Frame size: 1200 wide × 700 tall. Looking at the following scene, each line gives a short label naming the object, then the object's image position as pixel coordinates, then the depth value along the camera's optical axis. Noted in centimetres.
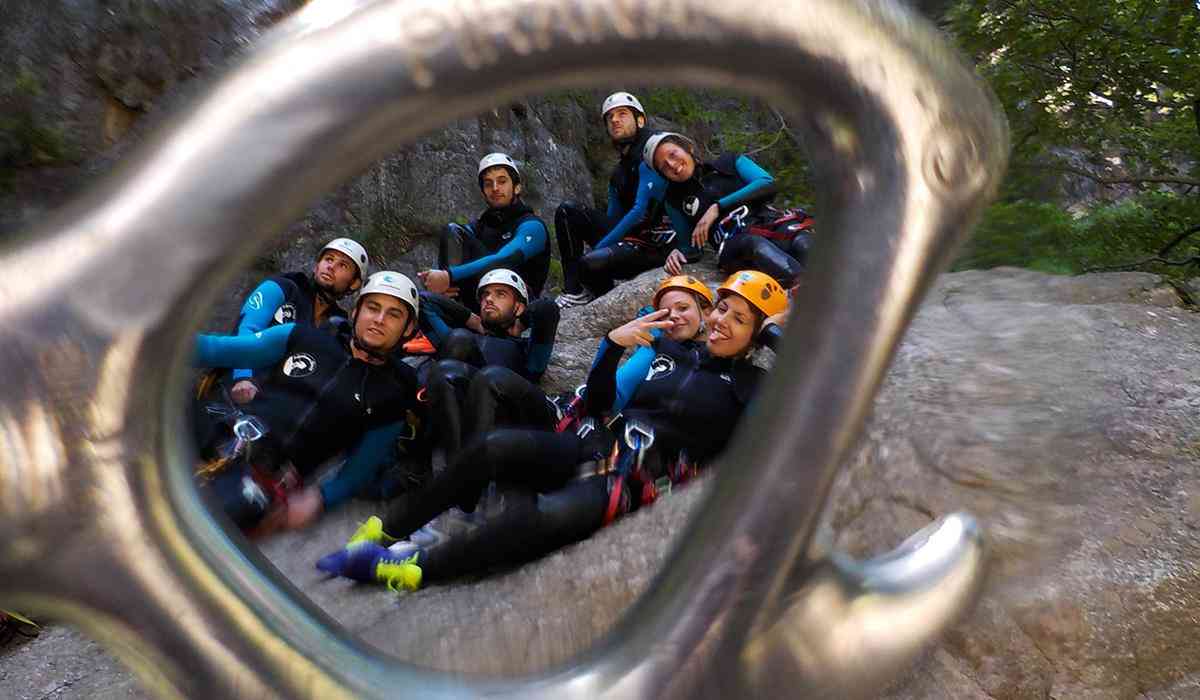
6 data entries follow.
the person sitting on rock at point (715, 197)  492
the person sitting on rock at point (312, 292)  423
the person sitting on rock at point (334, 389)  351
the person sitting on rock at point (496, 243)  534
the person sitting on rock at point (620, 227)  566
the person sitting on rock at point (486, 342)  343
